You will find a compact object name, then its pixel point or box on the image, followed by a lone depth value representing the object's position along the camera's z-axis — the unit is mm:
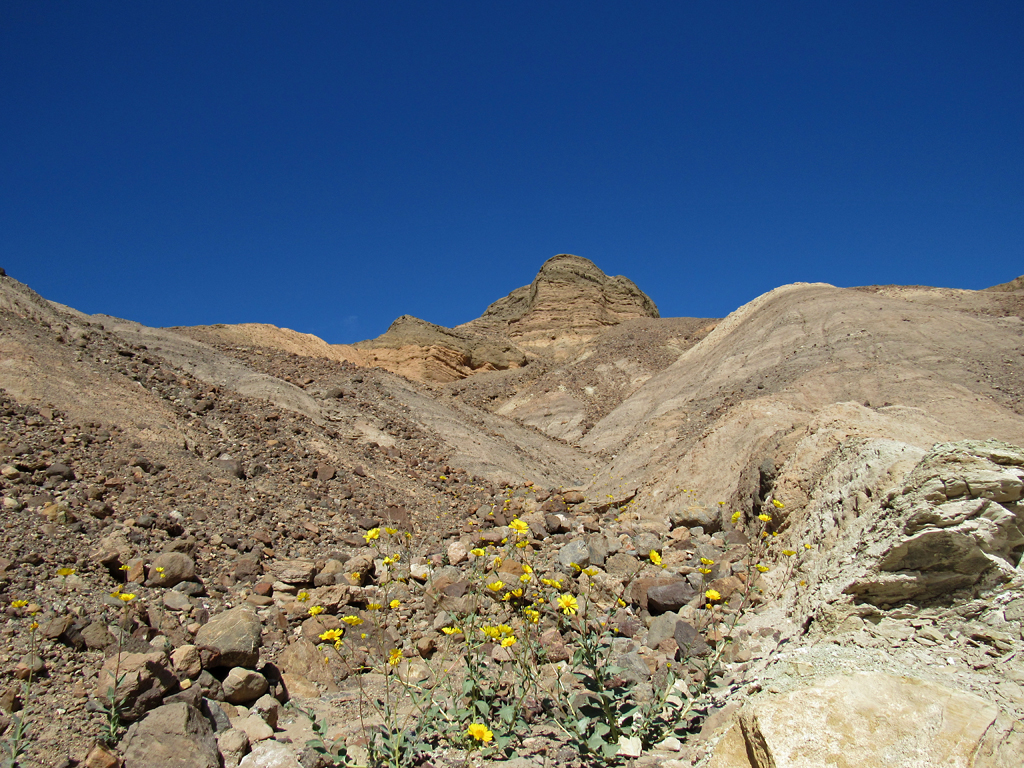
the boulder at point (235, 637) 3549
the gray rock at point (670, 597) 4227
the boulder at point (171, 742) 2656
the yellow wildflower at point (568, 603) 2947
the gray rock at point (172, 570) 4539
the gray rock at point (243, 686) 3396
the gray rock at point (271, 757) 2781
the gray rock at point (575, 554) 5328
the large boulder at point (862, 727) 2156
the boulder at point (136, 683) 2904
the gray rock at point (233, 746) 2883
